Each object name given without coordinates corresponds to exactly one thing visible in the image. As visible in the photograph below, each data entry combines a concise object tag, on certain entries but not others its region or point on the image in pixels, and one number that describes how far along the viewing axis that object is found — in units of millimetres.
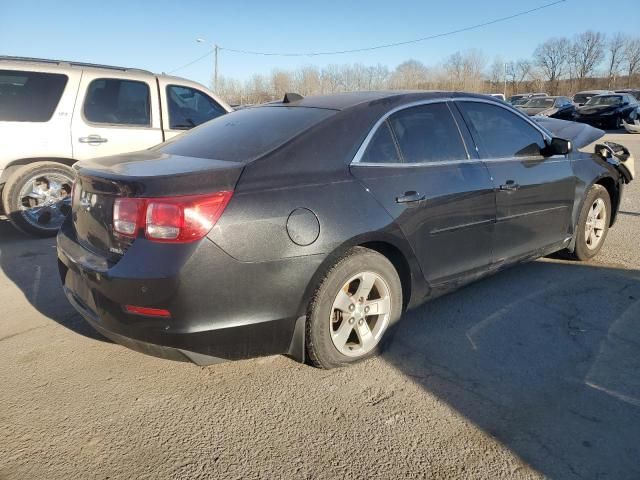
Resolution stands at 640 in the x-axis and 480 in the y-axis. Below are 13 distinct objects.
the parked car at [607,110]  23016
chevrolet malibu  2324
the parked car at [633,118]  22809
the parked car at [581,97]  30433
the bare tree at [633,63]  75062
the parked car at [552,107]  25205
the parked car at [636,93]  34584
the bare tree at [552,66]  81300
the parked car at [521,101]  28625
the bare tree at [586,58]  79188
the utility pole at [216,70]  44625
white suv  5289
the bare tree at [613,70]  73812
